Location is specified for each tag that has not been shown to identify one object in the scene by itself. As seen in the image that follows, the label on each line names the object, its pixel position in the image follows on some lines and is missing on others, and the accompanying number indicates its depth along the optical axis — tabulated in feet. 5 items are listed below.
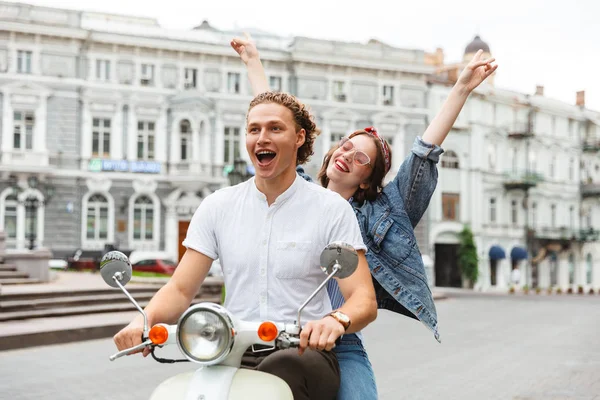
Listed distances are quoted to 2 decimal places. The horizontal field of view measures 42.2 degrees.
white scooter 7.12
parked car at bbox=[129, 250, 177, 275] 94.17
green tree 131.44
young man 8.25
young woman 10.20
